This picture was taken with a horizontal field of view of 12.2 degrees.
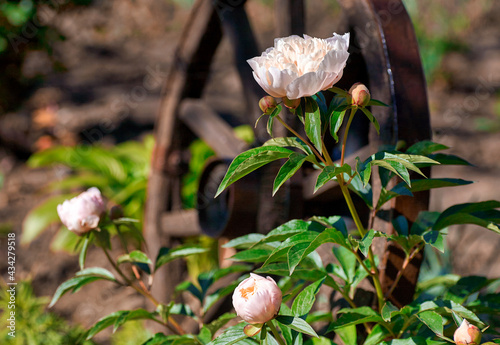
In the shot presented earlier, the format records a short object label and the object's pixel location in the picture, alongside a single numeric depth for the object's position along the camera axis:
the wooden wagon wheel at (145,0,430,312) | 2.61
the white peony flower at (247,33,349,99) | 2.37
